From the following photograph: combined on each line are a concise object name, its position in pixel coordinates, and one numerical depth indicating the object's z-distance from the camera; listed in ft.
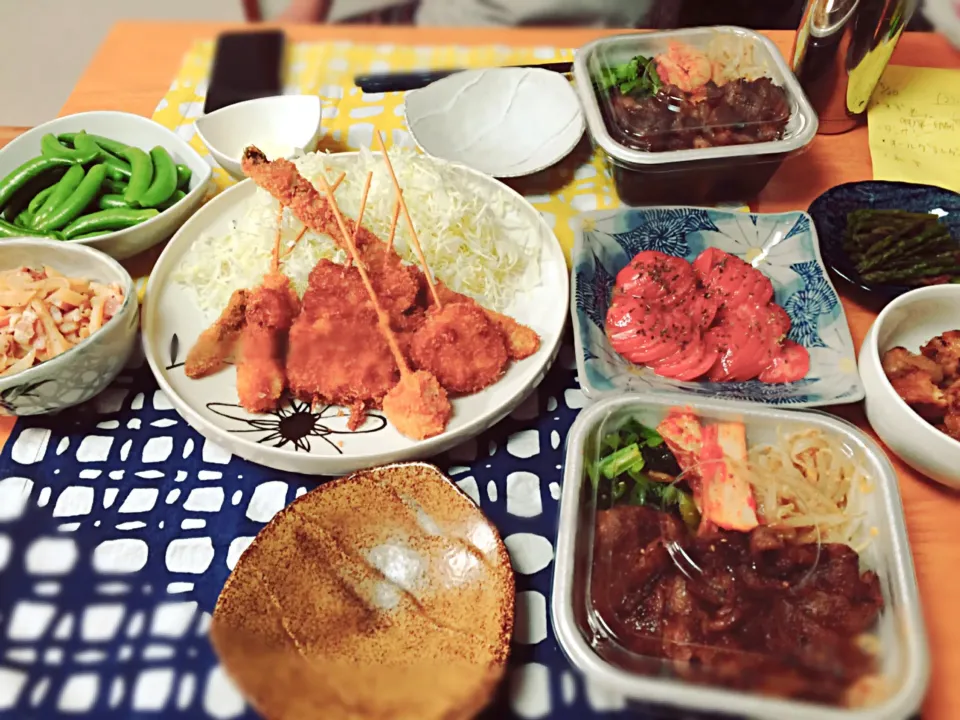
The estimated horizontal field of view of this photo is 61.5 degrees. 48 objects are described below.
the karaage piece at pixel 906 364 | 1.57
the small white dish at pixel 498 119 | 2.13
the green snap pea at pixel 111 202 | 1.91
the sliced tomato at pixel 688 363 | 1.68
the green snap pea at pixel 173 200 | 1.91
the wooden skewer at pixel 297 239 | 1.90
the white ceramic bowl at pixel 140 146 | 1.84
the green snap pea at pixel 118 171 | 1.97
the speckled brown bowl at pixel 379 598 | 1.19
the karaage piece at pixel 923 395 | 1.53
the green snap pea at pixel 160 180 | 1.90
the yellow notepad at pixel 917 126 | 2.09
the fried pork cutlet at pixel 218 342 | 1.67
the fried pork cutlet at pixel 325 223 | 1.77
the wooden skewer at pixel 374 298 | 1.65
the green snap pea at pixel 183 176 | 2.01
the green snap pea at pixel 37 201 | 1.91
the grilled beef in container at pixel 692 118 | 1.91
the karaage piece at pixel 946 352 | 1.58
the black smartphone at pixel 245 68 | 2.35
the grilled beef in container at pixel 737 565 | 1.21
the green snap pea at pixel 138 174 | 1.90
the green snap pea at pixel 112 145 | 2.03
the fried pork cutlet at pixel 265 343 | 1.62
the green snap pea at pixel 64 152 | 1.98
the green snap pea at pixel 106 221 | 1.85
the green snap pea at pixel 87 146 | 2.00
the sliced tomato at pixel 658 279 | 1.75
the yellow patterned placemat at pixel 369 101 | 2.12
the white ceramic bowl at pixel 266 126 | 2.10
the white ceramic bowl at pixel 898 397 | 1.47
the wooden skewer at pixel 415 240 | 1.76
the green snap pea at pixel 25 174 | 1.91
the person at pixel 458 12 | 2.56
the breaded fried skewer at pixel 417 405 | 1.56
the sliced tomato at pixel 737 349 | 1.68
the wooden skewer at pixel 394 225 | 1.84
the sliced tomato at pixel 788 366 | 1.67
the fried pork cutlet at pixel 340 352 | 1.63
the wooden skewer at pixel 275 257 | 1.83
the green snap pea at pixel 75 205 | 1.87
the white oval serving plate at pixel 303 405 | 1.52
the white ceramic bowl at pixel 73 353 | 1.52
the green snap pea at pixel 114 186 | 1.97
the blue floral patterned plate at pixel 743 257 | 1.61
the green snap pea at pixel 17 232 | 1.84
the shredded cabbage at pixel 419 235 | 1.84
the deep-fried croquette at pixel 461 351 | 1.64
